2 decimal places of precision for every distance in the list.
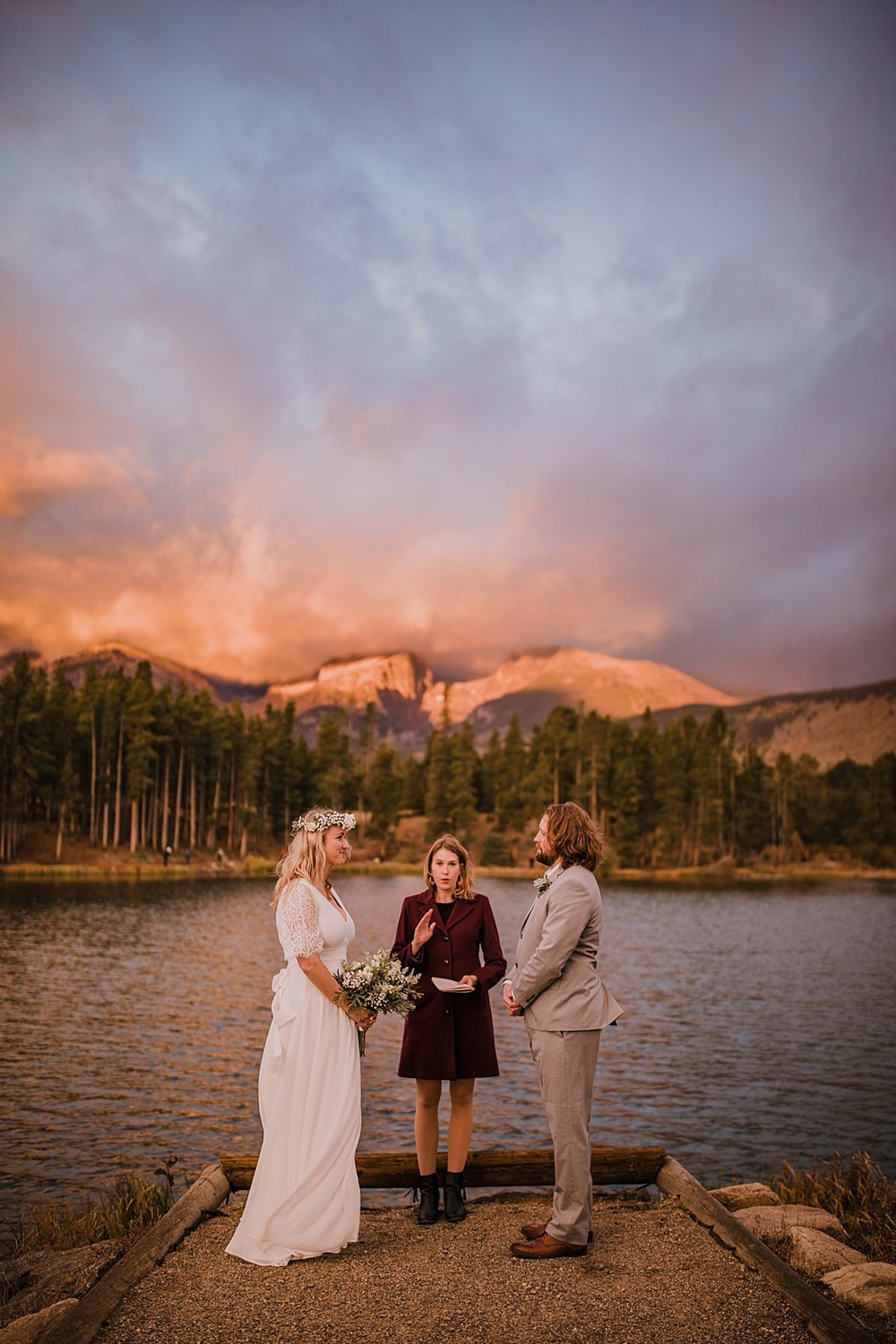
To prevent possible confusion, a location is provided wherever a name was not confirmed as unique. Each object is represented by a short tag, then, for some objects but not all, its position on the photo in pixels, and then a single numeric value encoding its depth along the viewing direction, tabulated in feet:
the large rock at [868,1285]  19.21
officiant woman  22.65
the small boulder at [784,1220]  24.89
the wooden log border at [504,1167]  24.72
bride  20.57
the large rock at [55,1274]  21.63
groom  20.48
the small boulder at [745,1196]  29.09
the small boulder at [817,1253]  22.24
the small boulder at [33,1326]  18.92
